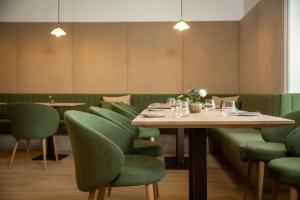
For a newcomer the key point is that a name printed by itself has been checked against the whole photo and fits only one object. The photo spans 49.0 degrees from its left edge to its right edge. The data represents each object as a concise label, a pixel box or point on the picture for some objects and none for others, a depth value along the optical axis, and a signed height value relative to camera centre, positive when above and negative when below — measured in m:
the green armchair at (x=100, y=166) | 1.76 -0.43
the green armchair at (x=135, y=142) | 2.67 -0.50
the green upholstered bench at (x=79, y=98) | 6.31 -0.21
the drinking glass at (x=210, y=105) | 3.20 -0.17
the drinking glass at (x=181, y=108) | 2.59 -0.16
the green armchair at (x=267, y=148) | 2.62 -0.49
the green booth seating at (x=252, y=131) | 3.33 -0.53
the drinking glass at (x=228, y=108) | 2.53 -0.16
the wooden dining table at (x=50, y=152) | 4.93 -0.99
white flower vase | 2.86 -0.17
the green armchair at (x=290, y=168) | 1.96 -0.50
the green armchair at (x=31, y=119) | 4.13 -0.40
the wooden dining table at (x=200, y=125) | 1.83 -0.21
